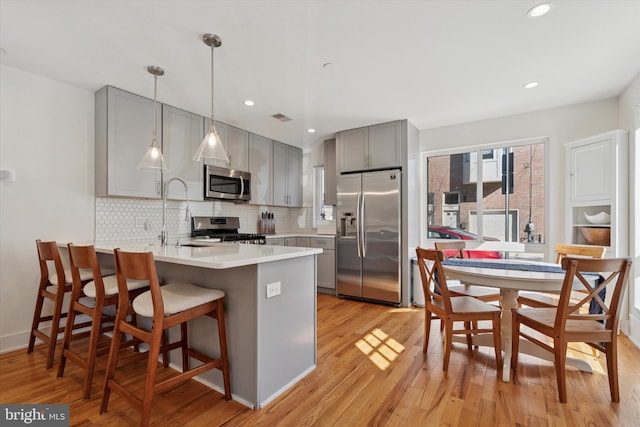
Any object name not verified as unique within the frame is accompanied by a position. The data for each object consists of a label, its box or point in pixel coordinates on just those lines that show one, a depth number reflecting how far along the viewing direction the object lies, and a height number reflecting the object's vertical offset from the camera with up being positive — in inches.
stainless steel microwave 155.4 +15.5
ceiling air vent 150.3 +48.7
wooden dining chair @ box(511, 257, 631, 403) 70.4 -26.2
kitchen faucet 100.9 -8.7
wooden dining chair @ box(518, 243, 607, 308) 100.8 -15.5
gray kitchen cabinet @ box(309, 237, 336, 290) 179.4 -30.4
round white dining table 79.0 -19.0
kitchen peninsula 70.4 -25.6
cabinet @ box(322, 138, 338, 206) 191.9 +26.3
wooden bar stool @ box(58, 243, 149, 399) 75.5 -22.5
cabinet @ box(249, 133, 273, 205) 178.7 +27.0
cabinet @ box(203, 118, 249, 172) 161.1 +38.4
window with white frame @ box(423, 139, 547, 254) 148.0 +11.2
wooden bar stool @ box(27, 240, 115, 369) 90.3 -24.8
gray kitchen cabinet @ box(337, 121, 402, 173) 158.6 +36.3
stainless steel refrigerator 156.9 -12.6
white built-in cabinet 115.0 +11.6
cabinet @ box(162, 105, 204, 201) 135.6 +30.0
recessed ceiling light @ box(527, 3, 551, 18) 73.1 +50.6
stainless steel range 156.9 -10.0
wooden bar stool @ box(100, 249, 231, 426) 60.9 -22.2
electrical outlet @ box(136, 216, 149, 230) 135.2 -4.4
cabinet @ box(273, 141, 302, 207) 195.5 +25.7
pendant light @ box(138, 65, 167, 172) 98.4 +17.5
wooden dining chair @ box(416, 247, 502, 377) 85.2 -28.2
